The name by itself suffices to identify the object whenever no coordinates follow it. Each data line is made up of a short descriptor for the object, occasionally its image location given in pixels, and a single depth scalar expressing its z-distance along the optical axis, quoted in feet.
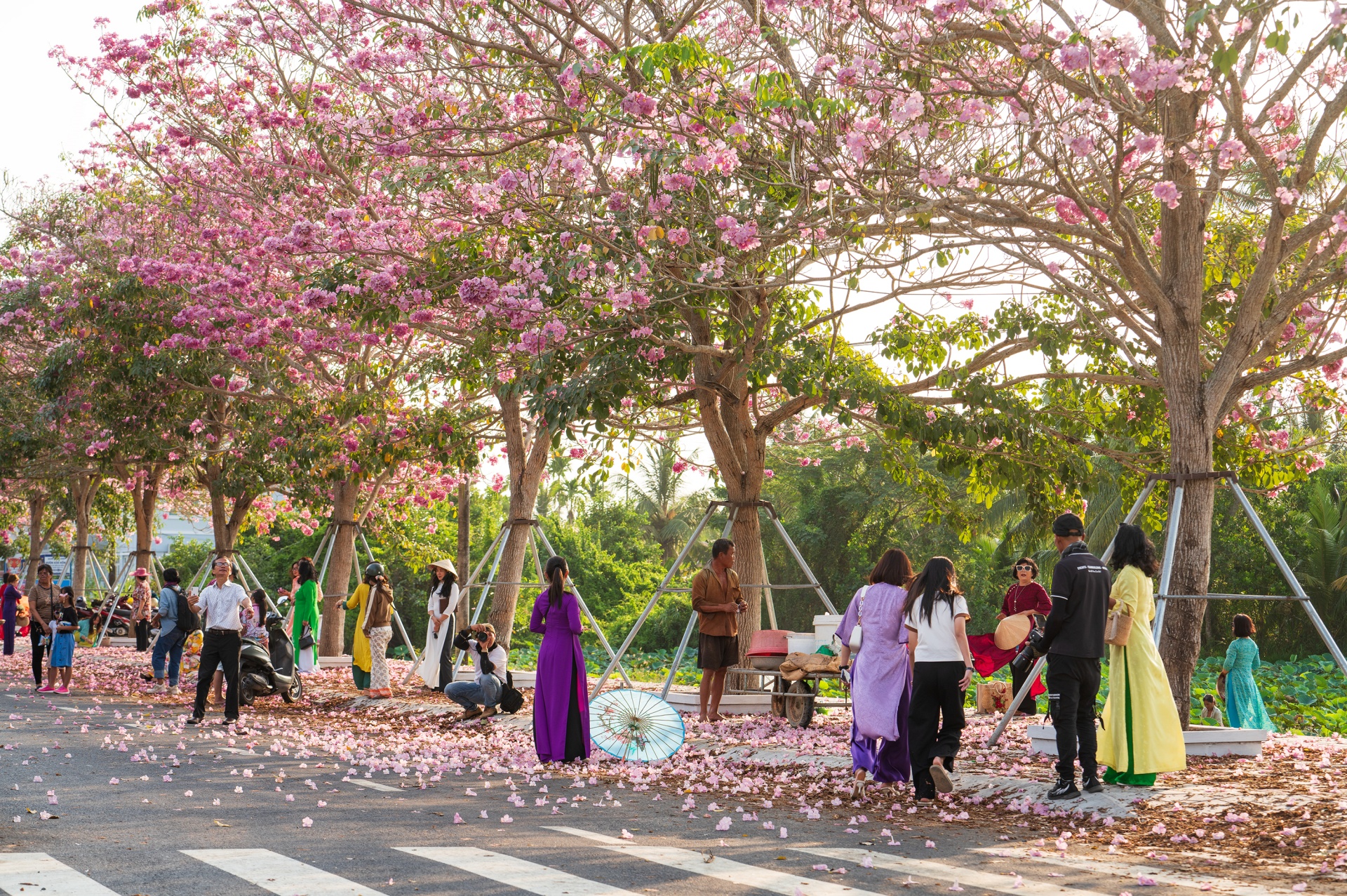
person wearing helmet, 50.80
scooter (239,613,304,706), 49.29
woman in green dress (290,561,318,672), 57.31
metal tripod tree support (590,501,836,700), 43.75
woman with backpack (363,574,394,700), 50.34
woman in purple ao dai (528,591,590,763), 32.99
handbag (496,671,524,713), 42.75
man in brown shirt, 40.47
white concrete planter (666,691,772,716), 43.09
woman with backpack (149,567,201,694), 54.49
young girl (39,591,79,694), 54.03
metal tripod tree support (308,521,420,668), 61.98
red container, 41.42
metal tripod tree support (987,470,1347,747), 30.22
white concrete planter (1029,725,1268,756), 30.73
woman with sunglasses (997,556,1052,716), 38.17
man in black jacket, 25.77
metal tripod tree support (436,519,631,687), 51.26
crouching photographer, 42.06
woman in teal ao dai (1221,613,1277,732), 43.04
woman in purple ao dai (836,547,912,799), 27.30
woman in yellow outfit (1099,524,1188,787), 26.05
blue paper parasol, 32.96
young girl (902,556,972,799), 26.30
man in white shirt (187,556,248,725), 40.11
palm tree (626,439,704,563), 169.78
